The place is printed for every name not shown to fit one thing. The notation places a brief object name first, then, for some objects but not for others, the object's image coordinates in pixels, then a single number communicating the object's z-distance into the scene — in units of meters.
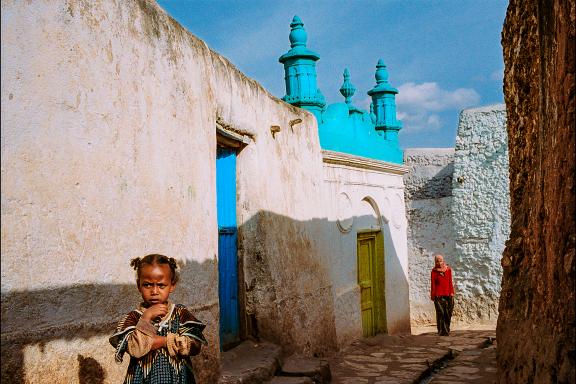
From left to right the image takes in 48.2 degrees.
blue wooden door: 5.86
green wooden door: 10.17
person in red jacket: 10.53
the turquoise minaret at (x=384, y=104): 11.98
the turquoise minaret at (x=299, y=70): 8.59
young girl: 2.77
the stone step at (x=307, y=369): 5.73
